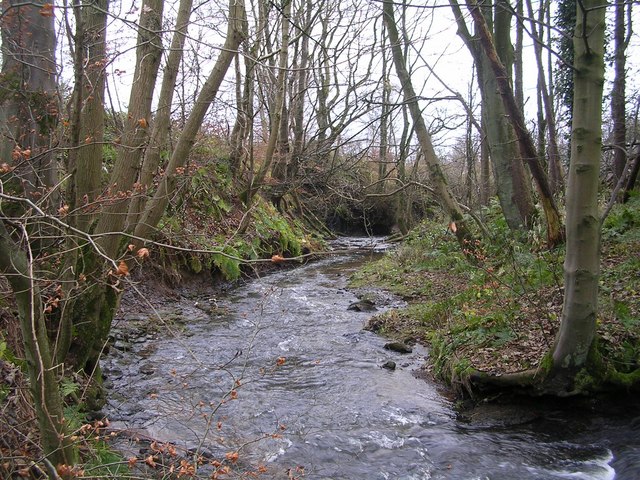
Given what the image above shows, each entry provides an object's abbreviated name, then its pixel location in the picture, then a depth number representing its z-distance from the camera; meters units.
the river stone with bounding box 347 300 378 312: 9.45
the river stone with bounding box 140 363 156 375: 6.10
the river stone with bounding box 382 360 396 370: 6.48
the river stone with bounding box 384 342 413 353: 7.14
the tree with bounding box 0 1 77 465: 4.68
